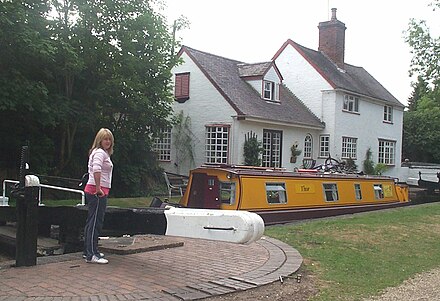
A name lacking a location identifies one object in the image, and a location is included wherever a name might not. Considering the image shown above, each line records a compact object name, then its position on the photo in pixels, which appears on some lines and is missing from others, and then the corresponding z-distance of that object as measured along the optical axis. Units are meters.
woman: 6.79
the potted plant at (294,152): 27.20
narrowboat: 13.48
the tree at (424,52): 29.49
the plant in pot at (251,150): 24.16
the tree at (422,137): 45.19
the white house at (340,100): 29.91
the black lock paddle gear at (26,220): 6.58
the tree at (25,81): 14.32
